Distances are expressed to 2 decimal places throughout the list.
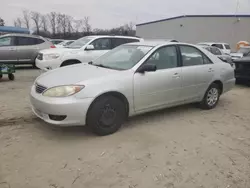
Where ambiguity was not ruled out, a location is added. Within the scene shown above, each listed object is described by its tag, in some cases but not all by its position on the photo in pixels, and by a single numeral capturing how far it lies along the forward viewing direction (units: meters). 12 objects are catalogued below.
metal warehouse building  21.20
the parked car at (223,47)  14.95
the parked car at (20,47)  8.88
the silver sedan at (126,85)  2.86
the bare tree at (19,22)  44.88
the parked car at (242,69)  6.67
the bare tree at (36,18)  41.20
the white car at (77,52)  6.33
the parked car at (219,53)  9.89
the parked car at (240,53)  11.49
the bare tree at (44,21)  40.23
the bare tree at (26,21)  43.79
